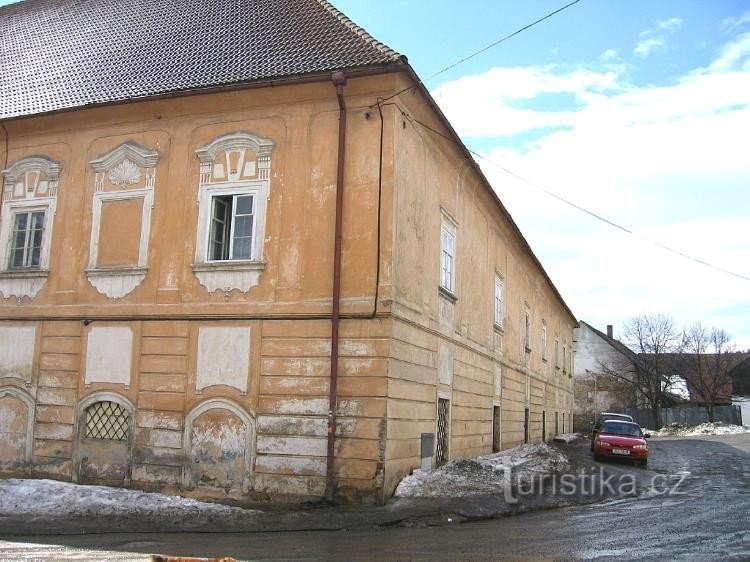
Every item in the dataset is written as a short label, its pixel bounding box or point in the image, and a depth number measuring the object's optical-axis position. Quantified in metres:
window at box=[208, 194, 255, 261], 12.85
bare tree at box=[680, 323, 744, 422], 61.32
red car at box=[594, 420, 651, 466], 22.02
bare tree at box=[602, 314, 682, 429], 55.34
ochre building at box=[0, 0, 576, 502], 11.84
